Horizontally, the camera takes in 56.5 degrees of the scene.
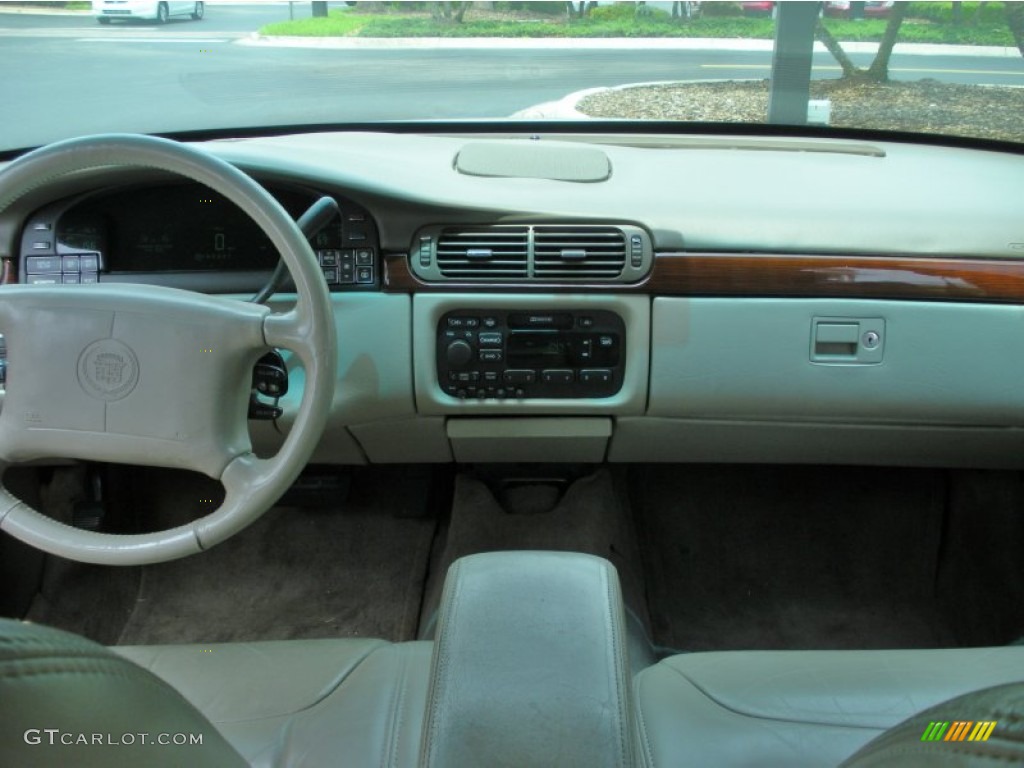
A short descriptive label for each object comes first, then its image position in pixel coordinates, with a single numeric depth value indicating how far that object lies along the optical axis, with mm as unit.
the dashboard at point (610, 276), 2066
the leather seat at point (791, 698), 1356
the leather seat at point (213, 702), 736
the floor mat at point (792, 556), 2611
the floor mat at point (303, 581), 2693
